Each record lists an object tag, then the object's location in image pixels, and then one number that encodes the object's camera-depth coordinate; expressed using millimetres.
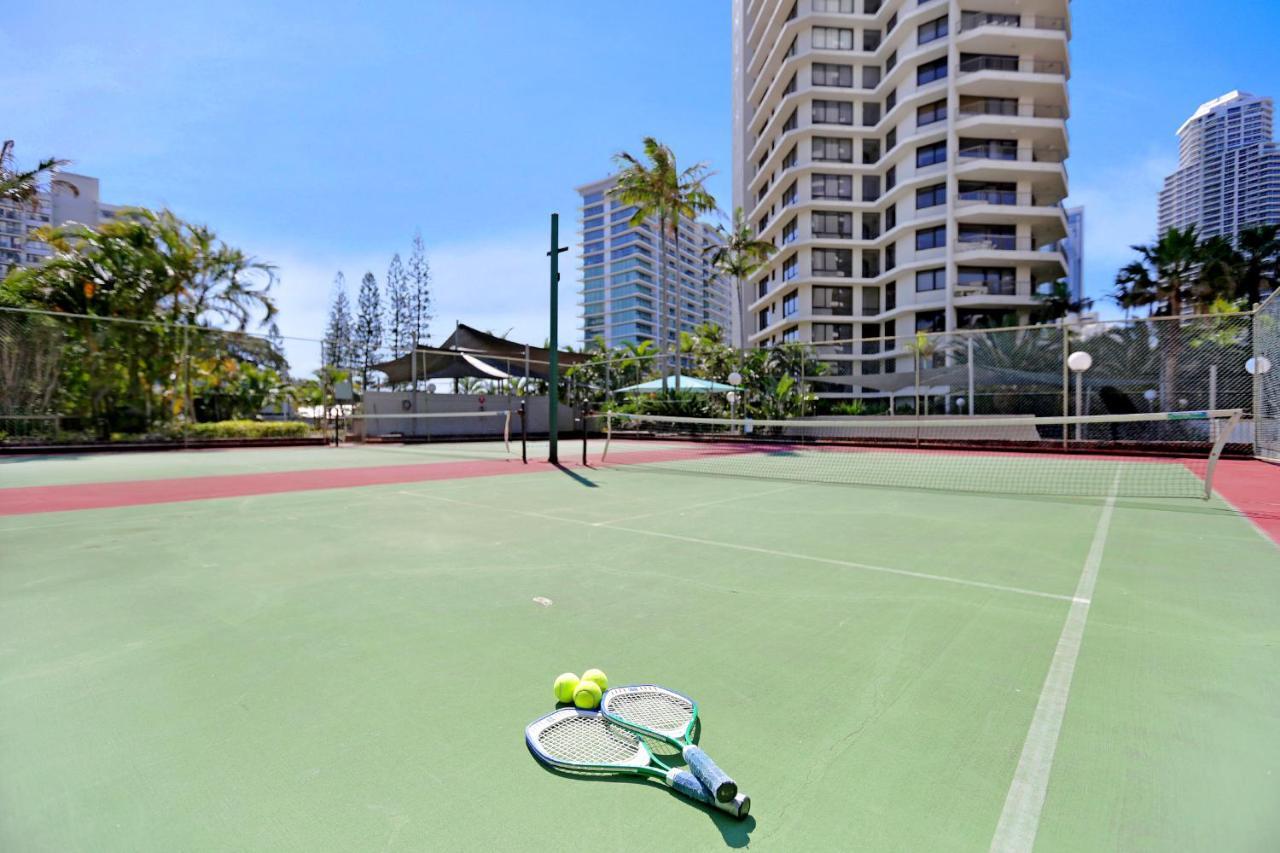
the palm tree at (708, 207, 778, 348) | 34406
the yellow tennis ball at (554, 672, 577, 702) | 2506
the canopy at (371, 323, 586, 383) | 24156
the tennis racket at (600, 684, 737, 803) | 1875
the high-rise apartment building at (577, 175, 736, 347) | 138375
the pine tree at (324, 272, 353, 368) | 58062
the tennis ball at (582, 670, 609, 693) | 2520
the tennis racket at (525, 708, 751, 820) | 1950
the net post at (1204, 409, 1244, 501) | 7331
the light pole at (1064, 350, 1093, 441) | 14977
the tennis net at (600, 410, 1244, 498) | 10234
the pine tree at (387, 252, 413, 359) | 55312
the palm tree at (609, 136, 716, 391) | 27156
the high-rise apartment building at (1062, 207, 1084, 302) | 169250
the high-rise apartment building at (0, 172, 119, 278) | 86775
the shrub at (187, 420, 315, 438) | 19328
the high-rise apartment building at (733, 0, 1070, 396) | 40625
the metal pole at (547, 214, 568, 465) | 12938
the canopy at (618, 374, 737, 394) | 23250
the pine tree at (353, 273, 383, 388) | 56938
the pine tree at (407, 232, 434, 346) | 55344
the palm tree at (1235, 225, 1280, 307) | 31391
